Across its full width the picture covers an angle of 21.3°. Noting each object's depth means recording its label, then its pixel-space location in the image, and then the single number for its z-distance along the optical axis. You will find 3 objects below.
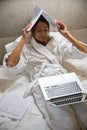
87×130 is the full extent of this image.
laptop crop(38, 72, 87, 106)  1.43
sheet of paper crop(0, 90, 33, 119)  1.45
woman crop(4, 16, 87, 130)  1.68
